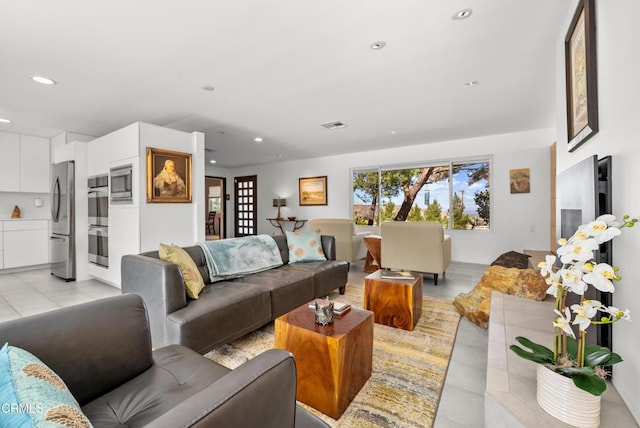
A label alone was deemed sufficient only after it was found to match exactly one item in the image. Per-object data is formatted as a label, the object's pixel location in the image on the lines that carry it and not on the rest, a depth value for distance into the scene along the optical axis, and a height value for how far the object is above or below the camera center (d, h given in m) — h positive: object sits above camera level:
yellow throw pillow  2.24 -0.43
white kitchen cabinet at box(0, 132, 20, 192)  4.94 +0.93
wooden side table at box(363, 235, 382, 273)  4.87 -0.68
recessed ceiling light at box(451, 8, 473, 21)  2.07 +1.48
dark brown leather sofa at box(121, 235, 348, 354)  1.99 -0.69
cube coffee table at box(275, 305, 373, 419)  1.57 -0.83
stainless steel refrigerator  4.56 -0.10
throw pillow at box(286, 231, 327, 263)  3.68 -0.44
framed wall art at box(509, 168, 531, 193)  5.22 +0.61
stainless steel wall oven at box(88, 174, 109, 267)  4.31 -0.07
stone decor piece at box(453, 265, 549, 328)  2.49 -0.71
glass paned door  9.10 +0.31
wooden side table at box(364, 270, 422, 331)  2.61 -0.82
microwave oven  3.87 +0.43
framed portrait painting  3.84 +0.55
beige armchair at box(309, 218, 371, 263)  5.18 -0.43
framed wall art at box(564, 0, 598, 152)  1.48 +0.81
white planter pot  0.98 -0.67
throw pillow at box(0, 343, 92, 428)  0.56 -0.40
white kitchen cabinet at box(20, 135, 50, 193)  5.15 +0.95
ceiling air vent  4.78 +1.53
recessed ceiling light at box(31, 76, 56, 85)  3.04 +1.48
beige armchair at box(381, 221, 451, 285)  4.08 -0.50
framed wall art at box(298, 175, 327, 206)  7.68 +0.66
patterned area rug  1.56 -1.10
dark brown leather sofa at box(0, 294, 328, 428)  0.69 -0.53
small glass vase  1.75 -0.63
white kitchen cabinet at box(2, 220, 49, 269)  4.93 -0.49
